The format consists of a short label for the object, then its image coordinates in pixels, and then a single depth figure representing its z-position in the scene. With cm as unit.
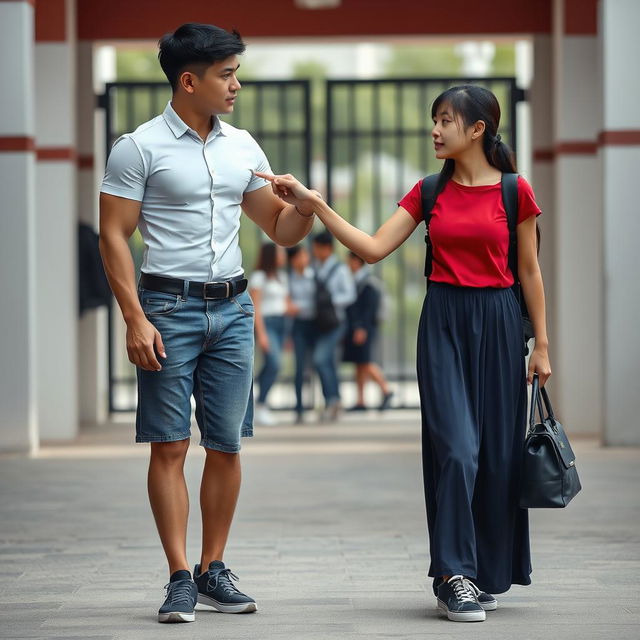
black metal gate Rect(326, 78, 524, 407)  1584
